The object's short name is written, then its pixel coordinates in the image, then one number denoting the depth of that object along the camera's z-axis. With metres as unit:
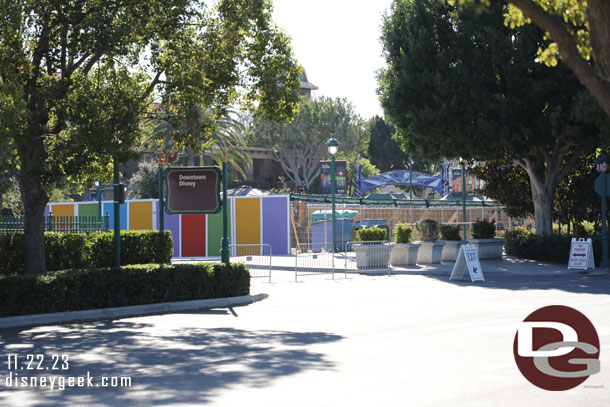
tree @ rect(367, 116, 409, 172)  84.94
